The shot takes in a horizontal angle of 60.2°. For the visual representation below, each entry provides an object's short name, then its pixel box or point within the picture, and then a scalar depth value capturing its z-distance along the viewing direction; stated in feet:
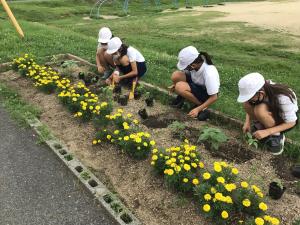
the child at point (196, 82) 11.77
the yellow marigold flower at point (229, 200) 7.79
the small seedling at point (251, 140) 10.00
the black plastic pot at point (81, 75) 16.73
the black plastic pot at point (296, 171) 9.41
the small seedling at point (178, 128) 11.69
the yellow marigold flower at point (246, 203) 7.71
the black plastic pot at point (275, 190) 8.51
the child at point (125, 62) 14.43
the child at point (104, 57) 15.81
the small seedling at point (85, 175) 9.71
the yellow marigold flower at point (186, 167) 8.90
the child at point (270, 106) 9.53
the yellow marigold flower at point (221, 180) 8.22
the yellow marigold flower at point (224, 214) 7.44
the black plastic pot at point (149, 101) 13.85
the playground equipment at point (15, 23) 24.55
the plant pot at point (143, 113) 12.86
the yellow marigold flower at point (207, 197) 7.84
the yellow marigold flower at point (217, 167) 8.53
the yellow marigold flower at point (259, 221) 7.18
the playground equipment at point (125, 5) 51.56
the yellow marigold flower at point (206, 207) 7.64
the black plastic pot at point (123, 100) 14.10
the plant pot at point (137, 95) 14.59
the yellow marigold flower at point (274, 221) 7.23
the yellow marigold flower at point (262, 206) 7.61
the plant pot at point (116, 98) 14.76
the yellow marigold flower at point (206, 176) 8.40
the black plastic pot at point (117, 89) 15.24
